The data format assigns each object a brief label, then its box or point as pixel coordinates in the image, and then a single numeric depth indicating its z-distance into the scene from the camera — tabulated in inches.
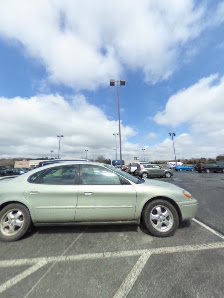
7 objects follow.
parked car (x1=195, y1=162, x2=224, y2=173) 891.9
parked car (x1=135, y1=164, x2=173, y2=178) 642.2
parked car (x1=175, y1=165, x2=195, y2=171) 1325.0
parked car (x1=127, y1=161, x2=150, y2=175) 813.5
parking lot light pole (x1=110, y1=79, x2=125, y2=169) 693.3
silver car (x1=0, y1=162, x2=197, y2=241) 116.6
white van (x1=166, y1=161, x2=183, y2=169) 1624.8
